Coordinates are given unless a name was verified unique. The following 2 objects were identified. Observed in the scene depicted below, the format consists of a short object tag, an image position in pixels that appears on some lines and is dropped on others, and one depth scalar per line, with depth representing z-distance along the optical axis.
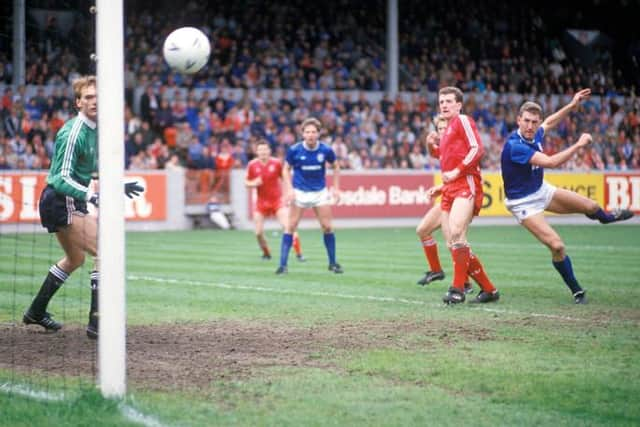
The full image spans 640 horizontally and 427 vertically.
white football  10.64
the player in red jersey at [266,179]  18.95
